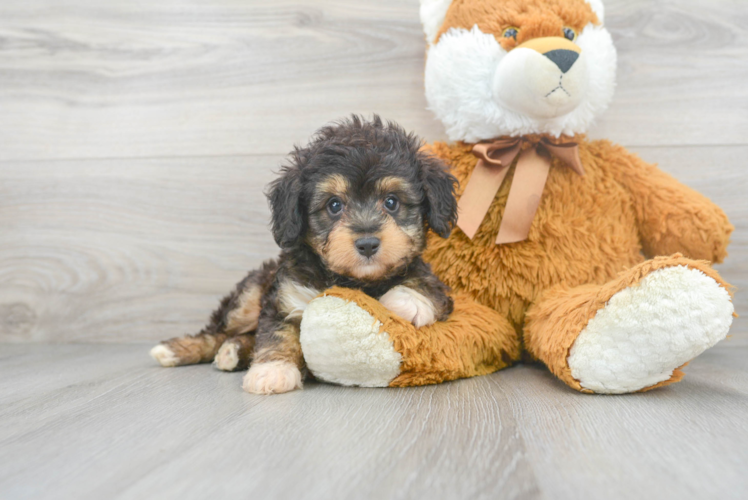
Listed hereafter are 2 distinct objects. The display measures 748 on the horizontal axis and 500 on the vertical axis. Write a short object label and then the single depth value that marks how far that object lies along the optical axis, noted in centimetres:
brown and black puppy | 48
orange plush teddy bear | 51
